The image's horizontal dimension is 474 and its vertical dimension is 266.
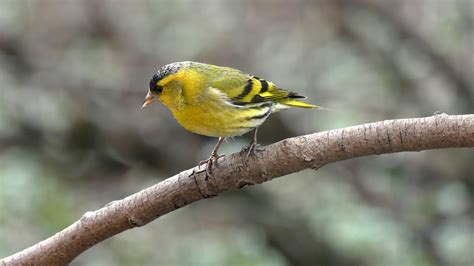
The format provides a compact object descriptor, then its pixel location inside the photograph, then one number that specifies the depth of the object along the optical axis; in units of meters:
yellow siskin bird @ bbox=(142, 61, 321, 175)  8.44
